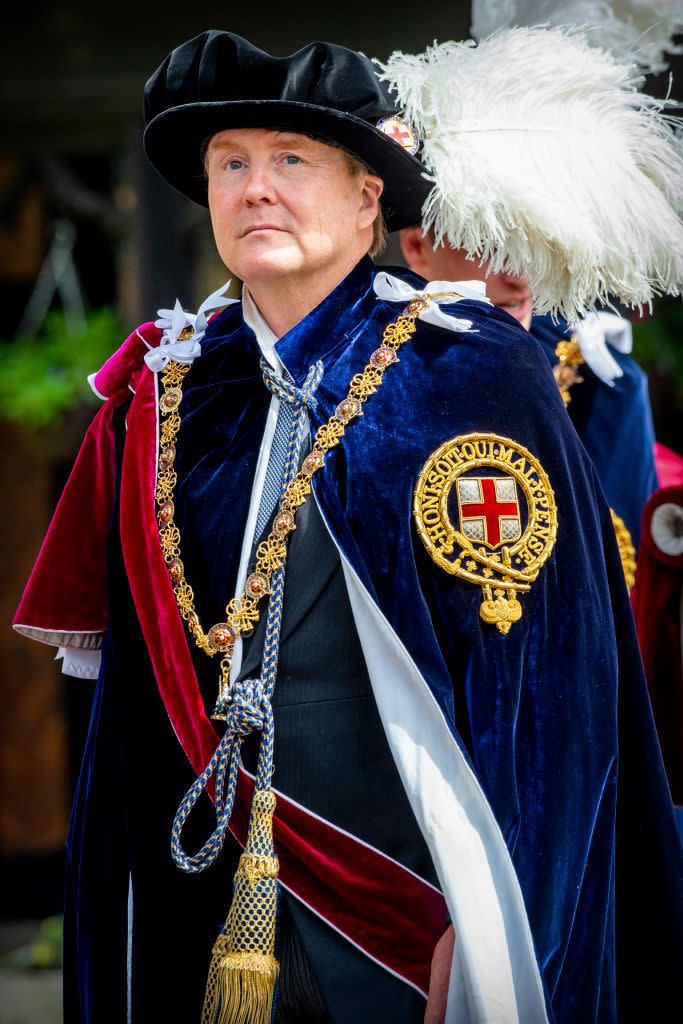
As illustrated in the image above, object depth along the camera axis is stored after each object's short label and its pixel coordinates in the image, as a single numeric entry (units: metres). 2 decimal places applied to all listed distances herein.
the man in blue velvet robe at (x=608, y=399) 14.48
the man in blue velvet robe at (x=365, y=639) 13.83
